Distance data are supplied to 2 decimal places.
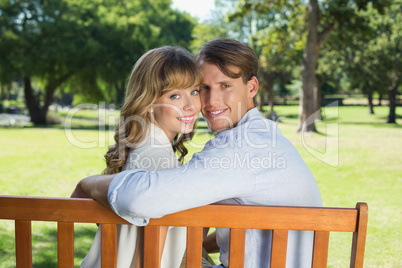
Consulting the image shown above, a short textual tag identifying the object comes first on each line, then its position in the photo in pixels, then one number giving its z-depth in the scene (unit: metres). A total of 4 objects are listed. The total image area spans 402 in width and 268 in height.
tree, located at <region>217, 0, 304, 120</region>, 15.94
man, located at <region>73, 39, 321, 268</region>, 1.53
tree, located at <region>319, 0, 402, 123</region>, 26.95
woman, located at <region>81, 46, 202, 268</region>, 2.13
